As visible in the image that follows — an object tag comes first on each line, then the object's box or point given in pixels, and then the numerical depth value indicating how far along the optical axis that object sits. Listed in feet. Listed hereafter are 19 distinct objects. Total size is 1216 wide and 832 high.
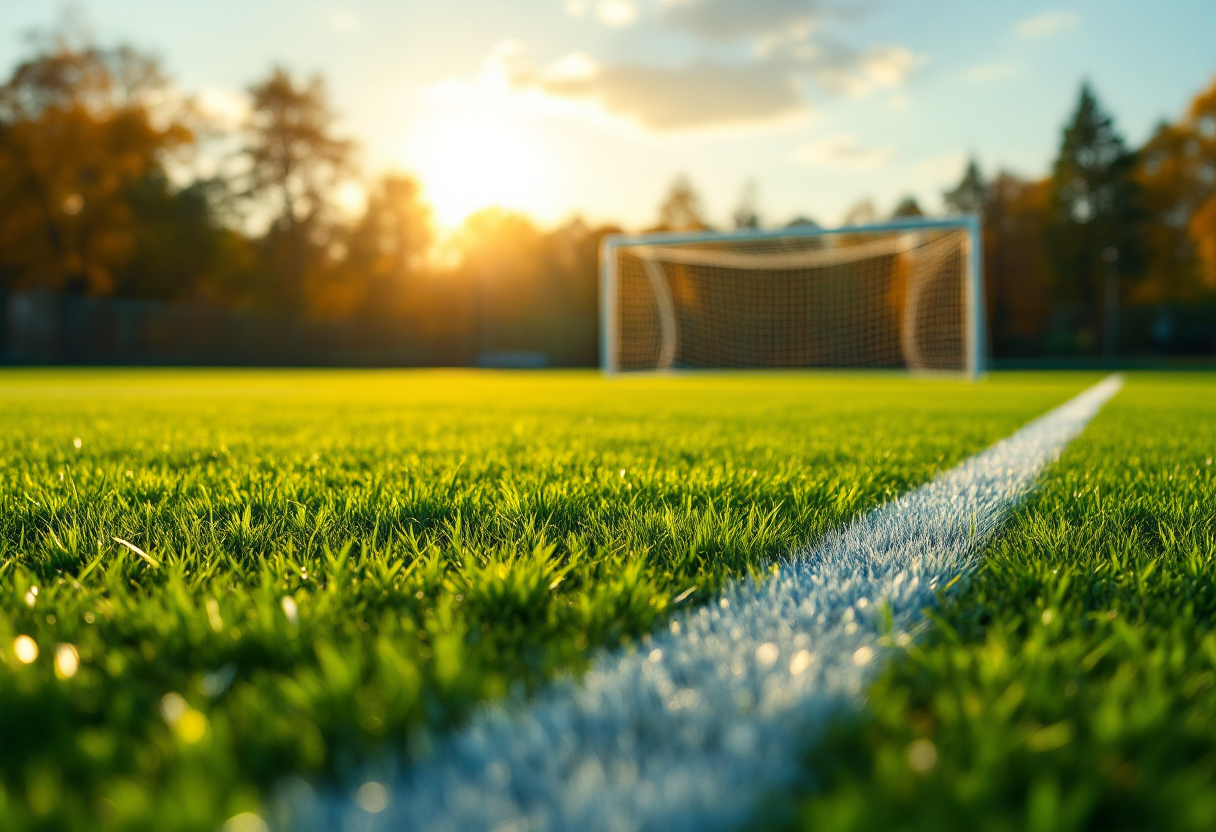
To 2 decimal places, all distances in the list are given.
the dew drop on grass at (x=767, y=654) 3.66
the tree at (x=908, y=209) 177.85
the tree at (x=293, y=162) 122.42
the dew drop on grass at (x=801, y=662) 3.53
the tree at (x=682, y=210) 167.84
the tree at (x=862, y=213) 196.65
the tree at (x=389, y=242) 141.79
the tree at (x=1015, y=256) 161.89
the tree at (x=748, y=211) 181.98
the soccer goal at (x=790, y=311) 80.48
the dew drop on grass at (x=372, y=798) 2.45
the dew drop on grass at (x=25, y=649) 3.70
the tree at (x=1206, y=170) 103.14
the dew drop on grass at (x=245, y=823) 2.27
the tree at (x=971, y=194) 168.66
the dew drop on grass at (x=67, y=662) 3.50
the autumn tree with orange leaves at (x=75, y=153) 103.91
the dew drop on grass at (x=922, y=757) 2.60
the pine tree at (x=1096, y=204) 138.51
